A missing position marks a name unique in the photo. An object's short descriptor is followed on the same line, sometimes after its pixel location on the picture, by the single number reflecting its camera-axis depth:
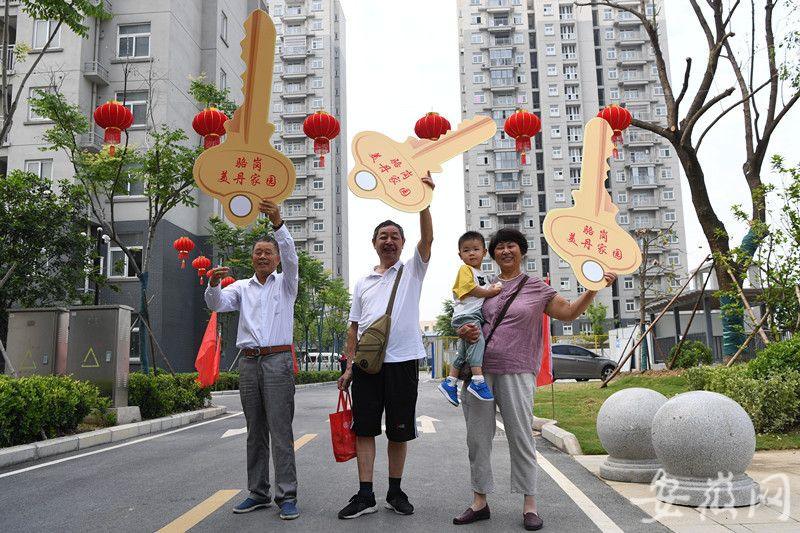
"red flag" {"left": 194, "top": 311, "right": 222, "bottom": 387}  7.04
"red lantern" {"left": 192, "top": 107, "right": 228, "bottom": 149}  7.35
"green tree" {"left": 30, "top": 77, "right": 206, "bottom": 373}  15.06
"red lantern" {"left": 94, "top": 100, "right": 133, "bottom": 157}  8.16
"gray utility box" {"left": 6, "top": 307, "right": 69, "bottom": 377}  12.05
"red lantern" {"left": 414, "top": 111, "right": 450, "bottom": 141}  6.87
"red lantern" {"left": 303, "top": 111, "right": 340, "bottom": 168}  6.87
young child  4.23
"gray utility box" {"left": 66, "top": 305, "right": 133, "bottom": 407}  11.12
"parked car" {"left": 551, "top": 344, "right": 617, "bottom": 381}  26.70
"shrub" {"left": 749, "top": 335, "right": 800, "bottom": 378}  8.34
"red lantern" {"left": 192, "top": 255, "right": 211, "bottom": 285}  19.05
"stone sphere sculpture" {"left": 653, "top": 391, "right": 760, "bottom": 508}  4.62
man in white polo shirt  4.49
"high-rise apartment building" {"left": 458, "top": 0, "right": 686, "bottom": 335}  70.00
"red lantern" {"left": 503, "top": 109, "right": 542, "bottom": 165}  7.57
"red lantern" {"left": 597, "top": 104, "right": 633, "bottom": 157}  8.53
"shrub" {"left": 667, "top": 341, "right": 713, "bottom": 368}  19.27
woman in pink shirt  4.27
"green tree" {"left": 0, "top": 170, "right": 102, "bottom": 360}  18.14
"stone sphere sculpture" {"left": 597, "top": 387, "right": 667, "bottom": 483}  5.50
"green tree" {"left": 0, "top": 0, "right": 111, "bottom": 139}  10.55
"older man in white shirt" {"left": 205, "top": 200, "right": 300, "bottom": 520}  4.62
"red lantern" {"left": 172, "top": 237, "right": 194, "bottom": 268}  18.38
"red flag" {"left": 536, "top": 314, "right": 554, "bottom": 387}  5.43
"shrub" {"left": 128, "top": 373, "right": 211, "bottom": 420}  11.88
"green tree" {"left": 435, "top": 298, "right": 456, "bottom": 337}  64.75
